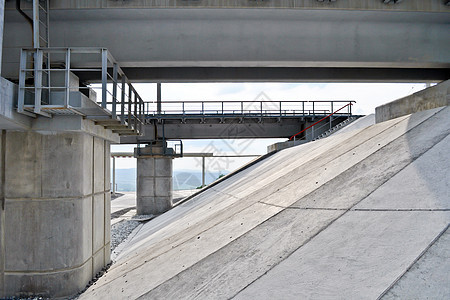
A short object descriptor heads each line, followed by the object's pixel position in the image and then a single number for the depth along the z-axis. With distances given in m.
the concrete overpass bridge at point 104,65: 7.66
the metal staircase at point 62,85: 6.89
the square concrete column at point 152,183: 25.17
